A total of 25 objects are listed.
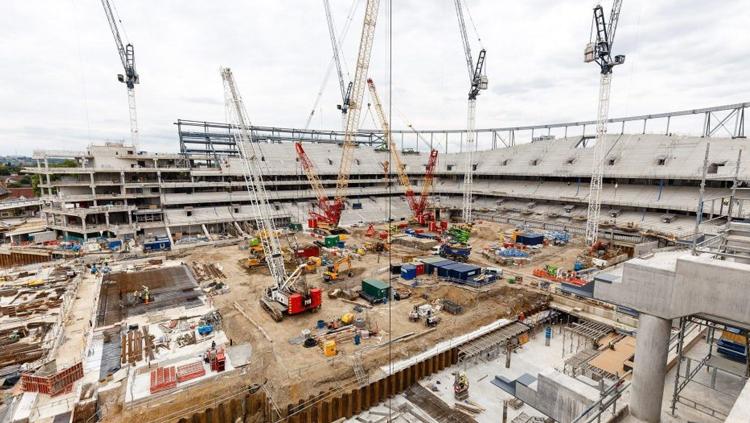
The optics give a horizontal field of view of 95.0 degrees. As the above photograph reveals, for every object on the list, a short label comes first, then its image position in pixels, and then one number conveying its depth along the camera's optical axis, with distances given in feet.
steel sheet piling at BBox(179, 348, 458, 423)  53.78
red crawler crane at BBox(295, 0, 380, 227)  158.40
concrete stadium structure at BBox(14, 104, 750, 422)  165.68
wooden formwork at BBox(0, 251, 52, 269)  131.95
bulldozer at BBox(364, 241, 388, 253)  146.82
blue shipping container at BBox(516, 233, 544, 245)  152.25
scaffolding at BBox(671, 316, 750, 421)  33.14
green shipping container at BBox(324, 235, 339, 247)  155.33
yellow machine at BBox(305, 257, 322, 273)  123.97
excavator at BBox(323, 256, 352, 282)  113.19
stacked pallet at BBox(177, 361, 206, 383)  62.21
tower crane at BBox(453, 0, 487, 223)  197.98
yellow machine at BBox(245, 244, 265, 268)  125.71
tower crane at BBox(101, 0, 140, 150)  184.34
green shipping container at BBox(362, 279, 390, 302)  95.76
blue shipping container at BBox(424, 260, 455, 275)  115.65
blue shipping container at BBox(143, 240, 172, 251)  149.07
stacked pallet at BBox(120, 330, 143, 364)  68.91
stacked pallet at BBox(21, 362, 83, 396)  57.47
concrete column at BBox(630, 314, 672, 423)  30.78
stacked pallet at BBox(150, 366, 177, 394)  59.15
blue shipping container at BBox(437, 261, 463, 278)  110.93
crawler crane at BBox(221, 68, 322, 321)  85.71
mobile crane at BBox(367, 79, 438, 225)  202.18
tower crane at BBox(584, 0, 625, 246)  136.15
